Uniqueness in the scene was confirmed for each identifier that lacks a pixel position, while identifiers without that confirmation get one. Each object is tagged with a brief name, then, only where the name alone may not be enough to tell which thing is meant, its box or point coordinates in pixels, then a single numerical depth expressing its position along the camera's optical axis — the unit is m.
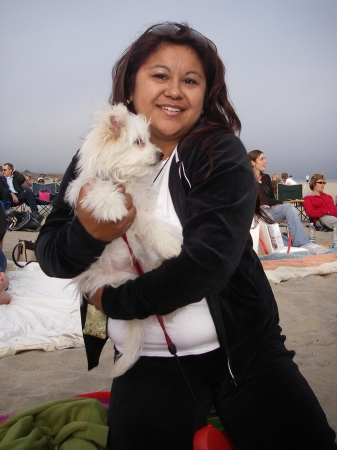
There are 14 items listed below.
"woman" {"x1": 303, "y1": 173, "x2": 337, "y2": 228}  9.71
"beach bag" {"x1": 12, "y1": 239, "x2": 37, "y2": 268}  6.14
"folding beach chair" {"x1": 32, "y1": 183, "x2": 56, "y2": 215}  14.02
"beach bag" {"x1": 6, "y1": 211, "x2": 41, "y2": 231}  10.51
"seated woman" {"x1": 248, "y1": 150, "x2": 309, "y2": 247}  7.41
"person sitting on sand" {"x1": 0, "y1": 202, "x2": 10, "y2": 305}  4.16
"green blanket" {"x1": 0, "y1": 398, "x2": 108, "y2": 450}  1.40
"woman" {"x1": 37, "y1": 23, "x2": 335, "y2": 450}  1.33
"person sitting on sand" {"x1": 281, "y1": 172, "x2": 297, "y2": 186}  15.98
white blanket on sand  3.33
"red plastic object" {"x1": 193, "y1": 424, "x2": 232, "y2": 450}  1.25
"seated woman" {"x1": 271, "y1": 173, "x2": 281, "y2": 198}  15.90
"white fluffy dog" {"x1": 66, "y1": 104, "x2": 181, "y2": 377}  1.70
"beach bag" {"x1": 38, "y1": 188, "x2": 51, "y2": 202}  15.43
